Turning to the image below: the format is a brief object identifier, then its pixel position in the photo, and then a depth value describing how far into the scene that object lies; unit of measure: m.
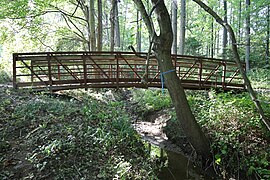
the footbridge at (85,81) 6.90
